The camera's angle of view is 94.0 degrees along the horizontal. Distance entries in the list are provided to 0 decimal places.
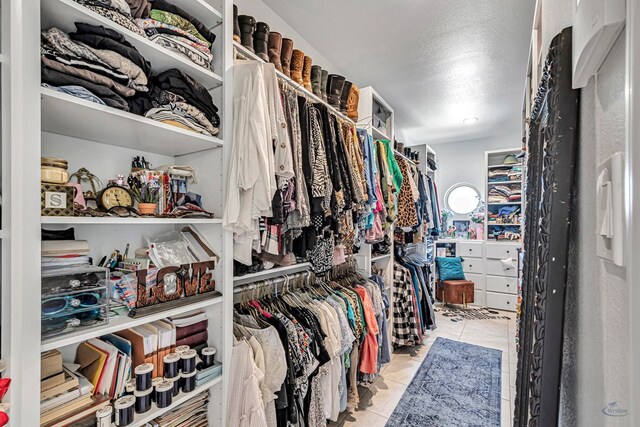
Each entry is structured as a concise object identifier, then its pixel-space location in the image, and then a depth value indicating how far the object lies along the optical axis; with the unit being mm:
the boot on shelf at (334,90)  2064
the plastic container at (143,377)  1039
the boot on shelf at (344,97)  2148
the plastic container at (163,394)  1069
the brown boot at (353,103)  2236
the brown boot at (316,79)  1936
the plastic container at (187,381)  1149
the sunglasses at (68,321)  838
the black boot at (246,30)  1458
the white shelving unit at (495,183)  4465
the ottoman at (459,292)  4324
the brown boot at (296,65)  1743
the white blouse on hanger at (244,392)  1235
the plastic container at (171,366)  1125
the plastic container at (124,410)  964
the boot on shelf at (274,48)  1602
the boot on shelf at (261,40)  1522
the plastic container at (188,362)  1156
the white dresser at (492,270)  4375
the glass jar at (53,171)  825
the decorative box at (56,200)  815
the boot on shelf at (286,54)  1676
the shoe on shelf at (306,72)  1823
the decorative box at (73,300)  853
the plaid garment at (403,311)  2973
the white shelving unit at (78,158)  732
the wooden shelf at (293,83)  1426
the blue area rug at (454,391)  2018
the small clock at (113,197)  1016
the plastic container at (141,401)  1031
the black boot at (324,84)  1999
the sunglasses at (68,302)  851
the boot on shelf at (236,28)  1401
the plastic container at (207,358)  1249
